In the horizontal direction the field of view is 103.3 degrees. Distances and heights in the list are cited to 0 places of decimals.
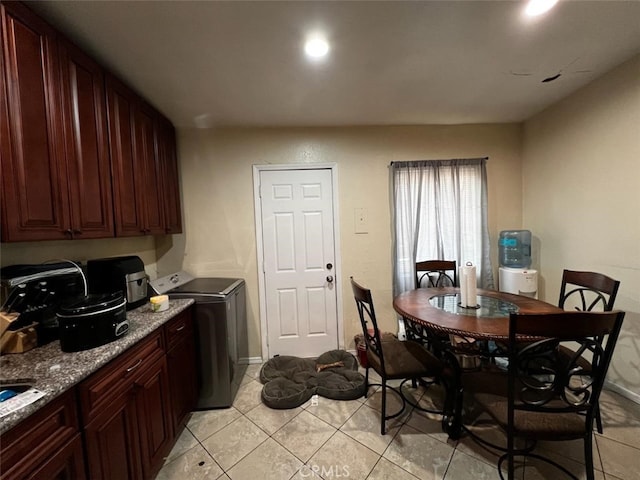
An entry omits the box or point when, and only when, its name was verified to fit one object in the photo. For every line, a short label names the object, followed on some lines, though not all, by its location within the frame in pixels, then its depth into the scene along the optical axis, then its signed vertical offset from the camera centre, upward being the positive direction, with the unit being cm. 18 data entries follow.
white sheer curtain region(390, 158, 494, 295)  267 +10
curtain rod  267 +68
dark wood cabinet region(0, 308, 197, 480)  81 -77
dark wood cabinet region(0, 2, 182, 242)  106 +50
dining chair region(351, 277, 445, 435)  165 -94
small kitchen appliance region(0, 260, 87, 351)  115 -28
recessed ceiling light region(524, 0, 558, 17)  126 +108
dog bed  202 -132
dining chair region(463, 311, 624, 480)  109 -80
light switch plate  271 +7
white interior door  265 -34
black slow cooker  110 -39
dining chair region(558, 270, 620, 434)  161 -48
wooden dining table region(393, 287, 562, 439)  143 -59
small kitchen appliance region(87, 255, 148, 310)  163 -27
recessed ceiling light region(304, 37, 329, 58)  145 +108
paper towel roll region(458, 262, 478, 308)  176 -45
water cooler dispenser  250 -38
